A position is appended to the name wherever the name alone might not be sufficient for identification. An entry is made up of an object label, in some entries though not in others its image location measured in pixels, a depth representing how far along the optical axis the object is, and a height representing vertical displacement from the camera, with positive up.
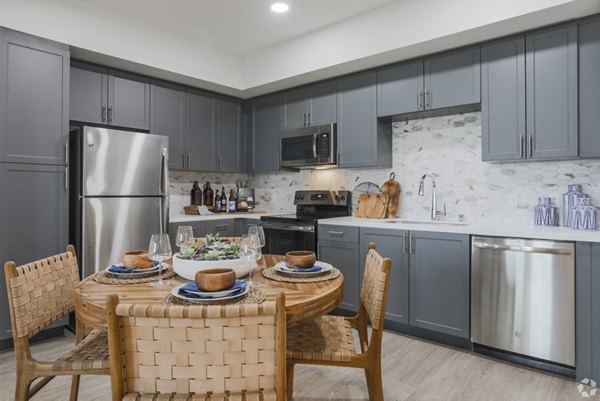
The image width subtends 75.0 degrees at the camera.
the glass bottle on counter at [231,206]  4.66 -0.08
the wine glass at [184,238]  1.79 -0.18
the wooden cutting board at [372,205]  3.78 -0.06
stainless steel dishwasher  2.38 -0.63
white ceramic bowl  1.58 -0.27
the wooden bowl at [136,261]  1.79 -0.28
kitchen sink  3.21 -0.20
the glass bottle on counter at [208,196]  4.63 +0.04
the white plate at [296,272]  1.73 -0.32
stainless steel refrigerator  3.07 +0.06
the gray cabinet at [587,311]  2.30 -0.66
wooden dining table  1.33 -0.35
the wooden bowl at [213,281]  1.36 -0.28
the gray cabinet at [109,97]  3.37 +0.94
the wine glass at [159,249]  1.61 -0.20
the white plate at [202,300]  1.30 -0.33
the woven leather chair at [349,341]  1.58 -0.62
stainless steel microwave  3.91 +0.55
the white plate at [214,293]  1.33 -0.32
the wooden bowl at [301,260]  1.80 -0.28
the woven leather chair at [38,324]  1.43 -0.49
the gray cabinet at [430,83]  3.06 +0.98
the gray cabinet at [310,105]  3.96 +1.00
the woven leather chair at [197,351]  0.96 -0.39
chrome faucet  3.52 -0.02
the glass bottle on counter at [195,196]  4.54 +0.04
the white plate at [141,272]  1.71 -0.32
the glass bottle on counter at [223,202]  4.68 -0.03
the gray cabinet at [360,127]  3.65 +0.70
